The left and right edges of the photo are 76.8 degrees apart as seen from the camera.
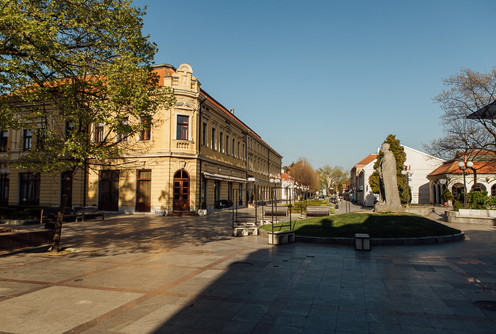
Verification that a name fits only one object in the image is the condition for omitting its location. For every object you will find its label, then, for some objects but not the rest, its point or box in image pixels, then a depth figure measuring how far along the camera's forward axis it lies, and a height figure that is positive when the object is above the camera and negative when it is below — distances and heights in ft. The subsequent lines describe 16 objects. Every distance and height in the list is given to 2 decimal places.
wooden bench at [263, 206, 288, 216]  74.59 -4.52
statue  59.31 +1.21
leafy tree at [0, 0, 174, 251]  30.07 +12.49
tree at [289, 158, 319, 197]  237.04 +13.94
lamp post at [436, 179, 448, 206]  145.91 +0.59
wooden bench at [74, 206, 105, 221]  75.20 -5.09
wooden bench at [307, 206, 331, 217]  69.23 -4.17
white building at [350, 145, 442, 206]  172.04 +10.08
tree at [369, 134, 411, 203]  145.44 +12.99
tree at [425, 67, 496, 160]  89.35 +19.75
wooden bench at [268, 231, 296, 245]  40.70 -5.95
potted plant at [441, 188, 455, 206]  128.57 -1.57
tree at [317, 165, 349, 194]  377.30 +18.70
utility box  35.55 -5.76
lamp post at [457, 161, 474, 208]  70.00 +6.14
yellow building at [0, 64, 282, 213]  92.63 +6.12
